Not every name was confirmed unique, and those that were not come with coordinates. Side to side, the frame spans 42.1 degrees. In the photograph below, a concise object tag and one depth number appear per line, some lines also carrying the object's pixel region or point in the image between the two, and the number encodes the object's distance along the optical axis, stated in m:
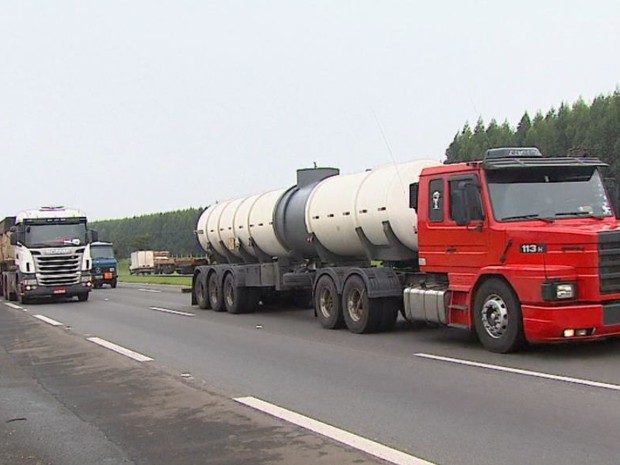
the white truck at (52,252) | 28.19
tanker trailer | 14.46
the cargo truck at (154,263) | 81.31
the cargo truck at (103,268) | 43.38
